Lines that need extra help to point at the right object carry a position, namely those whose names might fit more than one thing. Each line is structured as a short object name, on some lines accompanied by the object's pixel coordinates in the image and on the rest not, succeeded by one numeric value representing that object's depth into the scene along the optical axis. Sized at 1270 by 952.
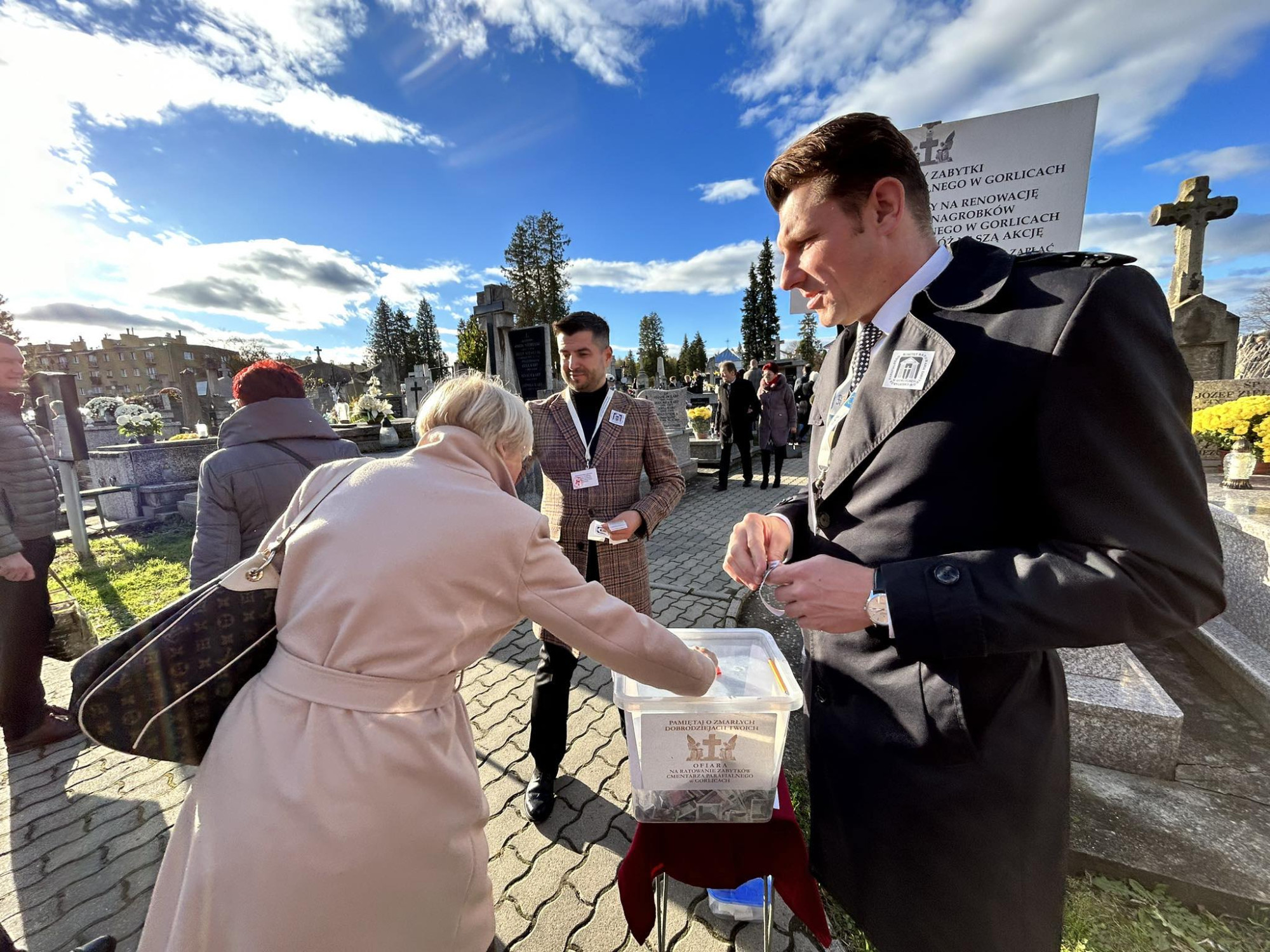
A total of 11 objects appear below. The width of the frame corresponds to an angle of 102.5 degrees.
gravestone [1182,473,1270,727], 2.82
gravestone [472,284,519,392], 9.98
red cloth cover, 1.46
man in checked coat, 2.58
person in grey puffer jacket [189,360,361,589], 2.56
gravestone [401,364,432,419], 18.59
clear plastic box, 1.39
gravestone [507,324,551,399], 9.59
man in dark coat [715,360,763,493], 9.11
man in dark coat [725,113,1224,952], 0.89
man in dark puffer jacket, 3.03
